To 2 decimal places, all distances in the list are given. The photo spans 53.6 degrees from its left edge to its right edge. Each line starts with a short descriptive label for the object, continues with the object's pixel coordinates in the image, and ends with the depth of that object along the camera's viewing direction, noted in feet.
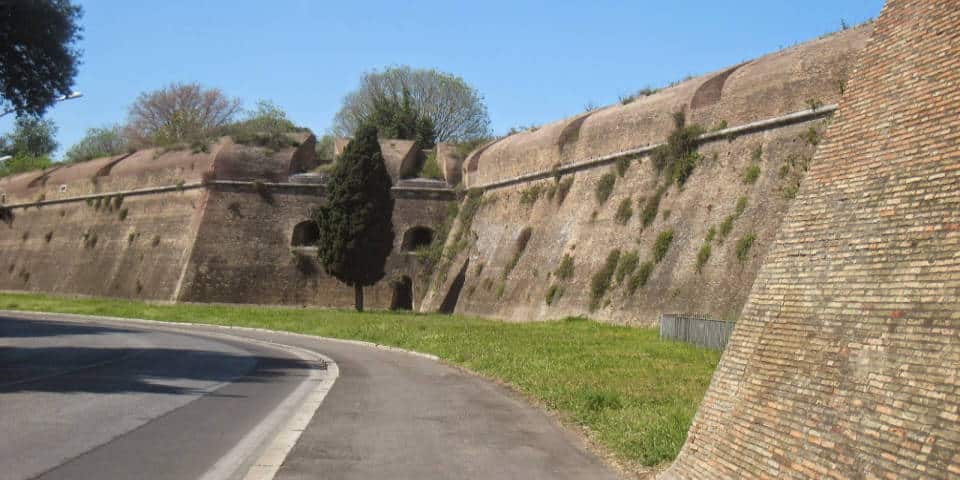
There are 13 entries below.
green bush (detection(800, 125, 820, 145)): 66.88
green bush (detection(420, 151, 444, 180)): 142.82
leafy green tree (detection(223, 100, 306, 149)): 143.54
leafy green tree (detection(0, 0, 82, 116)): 62.13
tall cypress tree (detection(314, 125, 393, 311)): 118.83
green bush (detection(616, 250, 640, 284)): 83.75
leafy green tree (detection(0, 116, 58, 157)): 302.47
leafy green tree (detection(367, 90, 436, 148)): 182.19
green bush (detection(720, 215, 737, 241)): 71.82
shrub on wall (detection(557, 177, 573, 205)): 106.11
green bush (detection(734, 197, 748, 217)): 71.41
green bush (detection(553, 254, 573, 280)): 95.71
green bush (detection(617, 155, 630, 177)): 93.66
